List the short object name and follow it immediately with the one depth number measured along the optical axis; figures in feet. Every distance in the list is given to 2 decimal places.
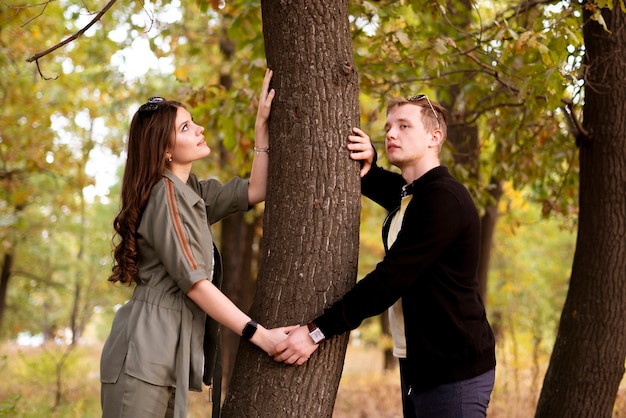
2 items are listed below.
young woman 10.13
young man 10.07
